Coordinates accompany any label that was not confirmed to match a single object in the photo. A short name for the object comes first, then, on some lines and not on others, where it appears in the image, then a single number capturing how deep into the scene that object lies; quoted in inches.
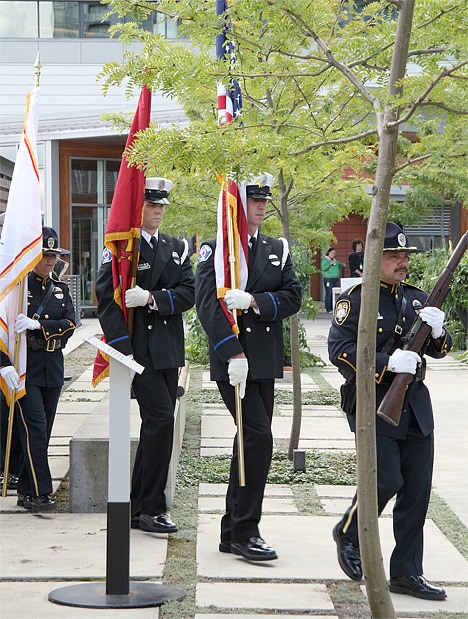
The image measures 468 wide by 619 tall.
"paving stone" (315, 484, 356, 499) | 486.1
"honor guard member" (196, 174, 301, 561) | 382.3
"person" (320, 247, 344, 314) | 1868.0
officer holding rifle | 335.7
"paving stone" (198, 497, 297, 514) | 454.3
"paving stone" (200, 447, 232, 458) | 571.8
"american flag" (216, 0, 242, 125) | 332.8
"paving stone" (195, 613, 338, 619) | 312.3
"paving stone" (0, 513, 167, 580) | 360.4
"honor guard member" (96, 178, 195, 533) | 405.9
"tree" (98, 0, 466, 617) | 274.2
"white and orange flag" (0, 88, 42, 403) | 456.8
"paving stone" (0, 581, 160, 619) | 311.1
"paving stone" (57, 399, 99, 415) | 723.4
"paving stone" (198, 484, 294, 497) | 487.6
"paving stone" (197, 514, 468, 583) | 360.9
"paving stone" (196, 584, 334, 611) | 324.6
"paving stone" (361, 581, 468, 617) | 323.5
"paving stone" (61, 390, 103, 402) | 790.5
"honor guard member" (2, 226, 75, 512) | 453.0
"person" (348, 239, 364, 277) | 1486.4
